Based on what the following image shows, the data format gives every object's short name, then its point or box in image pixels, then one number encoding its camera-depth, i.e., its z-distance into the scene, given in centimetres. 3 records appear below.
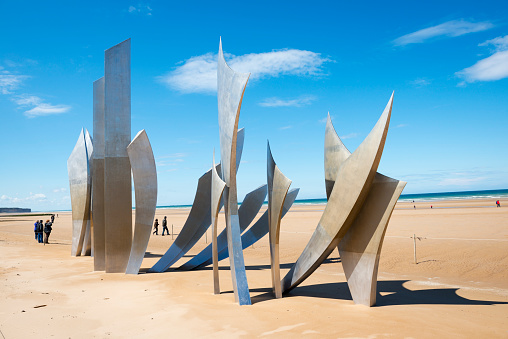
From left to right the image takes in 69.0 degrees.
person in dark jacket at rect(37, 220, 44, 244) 2320
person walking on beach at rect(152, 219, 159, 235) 2671
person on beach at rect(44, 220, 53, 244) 2191
